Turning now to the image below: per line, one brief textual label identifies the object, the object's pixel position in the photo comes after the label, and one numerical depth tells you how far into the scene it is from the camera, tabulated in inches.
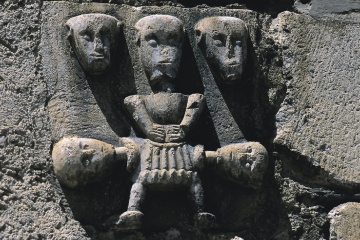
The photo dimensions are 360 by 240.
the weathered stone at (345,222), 168.0
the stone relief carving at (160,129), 158.9
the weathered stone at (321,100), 170.2
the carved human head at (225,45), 166.6
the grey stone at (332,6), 178.4
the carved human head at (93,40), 162.8
